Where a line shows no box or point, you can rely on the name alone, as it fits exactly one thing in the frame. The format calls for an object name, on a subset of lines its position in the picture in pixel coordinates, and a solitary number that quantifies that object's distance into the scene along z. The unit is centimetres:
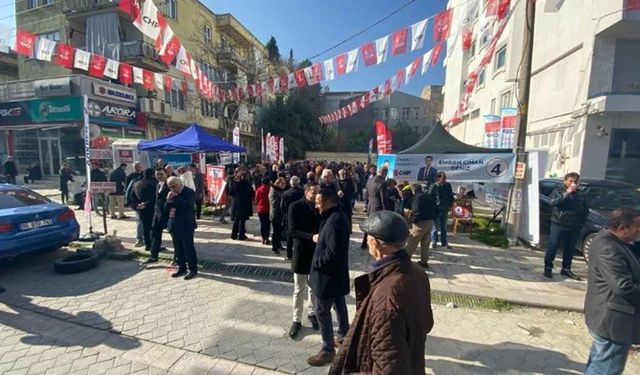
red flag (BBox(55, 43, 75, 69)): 976
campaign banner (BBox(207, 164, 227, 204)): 946
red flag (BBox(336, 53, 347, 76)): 922
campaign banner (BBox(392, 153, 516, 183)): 734
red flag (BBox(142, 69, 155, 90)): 1099
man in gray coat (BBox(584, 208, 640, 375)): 228
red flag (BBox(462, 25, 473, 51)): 774
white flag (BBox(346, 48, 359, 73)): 899
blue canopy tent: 900
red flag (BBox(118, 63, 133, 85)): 1075
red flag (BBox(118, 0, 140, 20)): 676
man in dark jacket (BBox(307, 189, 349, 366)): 298
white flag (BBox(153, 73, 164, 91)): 1105
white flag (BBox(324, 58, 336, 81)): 957
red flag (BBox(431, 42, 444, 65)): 879
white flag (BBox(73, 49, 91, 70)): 987
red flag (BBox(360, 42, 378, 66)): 861
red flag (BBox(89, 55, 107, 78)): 1035
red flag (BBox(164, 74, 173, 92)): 1136
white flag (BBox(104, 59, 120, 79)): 1027
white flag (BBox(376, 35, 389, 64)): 839
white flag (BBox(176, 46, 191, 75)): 868
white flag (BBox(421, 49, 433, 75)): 943
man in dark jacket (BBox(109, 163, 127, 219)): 914
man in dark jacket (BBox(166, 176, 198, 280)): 511
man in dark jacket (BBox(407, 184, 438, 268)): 568
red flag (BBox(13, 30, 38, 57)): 925
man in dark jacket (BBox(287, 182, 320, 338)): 356
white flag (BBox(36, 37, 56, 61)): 930
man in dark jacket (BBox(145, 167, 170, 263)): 568
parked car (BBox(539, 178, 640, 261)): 628
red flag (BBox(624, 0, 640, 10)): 820
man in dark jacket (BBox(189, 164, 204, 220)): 945
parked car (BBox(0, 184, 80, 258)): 491
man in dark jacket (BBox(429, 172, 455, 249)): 675
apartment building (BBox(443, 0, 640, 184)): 1015
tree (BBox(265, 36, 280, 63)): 3531
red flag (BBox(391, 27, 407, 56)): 813
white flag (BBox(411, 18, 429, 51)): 789
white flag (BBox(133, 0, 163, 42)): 719
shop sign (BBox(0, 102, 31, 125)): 1726
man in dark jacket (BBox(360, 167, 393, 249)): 626
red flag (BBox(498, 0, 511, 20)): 697
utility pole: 707
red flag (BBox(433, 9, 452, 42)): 770
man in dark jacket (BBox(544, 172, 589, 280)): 520
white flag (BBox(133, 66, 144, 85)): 1082
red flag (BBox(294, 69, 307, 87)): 1062
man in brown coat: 153
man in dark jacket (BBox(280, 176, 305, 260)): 580
